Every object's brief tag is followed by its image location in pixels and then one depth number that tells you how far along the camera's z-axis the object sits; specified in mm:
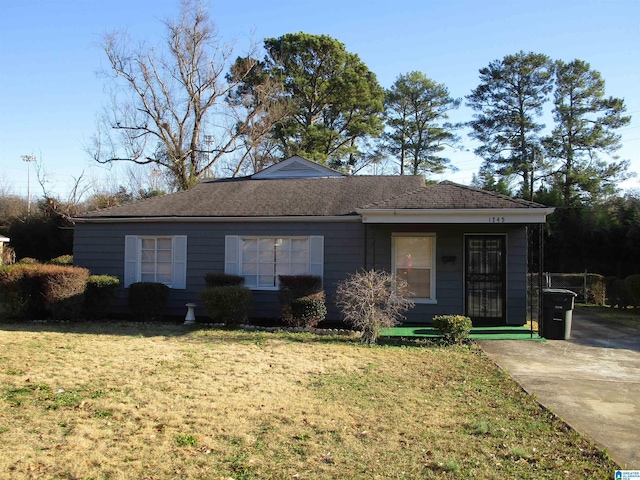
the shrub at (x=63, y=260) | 20784
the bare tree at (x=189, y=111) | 27531
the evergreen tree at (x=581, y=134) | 28484
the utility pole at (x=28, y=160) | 37881
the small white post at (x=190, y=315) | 12422
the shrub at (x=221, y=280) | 12570
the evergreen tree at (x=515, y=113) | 30594
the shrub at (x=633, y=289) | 16281
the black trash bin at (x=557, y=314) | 10672
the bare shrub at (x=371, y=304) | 9961
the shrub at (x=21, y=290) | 12086
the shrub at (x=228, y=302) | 11477
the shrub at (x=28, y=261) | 21741
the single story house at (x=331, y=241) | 11688
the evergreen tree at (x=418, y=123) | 34500
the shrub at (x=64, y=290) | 11805
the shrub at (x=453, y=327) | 9906
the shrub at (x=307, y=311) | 11453
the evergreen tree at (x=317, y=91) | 30188
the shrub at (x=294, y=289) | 11805
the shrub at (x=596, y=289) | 19841
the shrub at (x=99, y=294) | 12453
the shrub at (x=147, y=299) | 12633
